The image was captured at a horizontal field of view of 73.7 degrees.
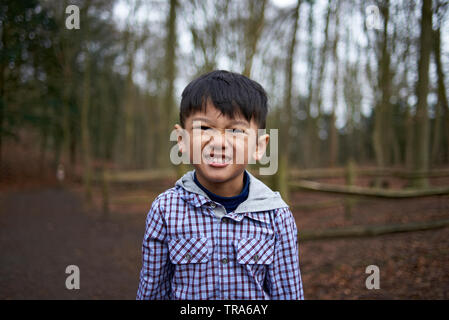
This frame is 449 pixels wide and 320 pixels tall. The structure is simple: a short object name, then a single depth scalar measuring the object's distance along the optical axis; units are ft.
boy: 4.33
